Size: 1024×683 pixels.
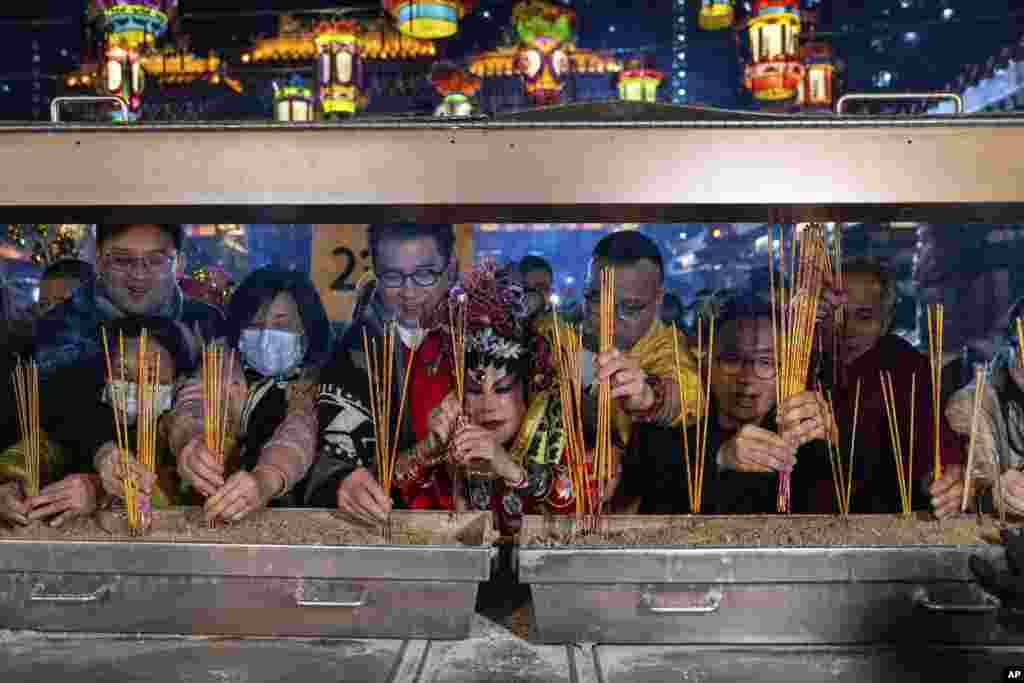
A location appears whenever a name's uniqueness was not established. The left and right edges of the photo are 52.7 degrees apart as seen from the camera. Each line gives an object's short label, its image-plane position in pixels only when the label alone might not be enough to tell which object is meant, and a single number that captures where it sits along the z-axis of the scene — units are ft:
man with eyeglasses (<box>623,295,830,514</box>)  6.40
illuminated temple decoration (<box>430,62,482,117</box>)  44.11
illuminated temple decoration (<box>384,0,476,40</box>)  25.80
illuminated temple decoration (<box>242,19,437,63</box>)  44.04
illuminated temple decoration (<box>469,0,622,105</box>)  36.86
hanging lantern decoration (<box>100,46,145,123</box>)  34.81
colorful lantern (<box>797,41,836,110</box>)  37.32
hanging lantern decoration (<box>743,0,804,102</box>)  32.17
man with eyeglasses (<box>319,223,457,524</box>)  7.47
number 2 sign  15.02
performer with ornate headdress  7.11
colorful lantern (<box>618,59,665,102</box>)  42.63
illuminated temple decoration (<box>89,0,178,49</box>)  28.89
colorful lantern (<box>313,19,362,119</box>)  36.58
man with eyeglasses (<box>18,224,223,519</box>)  7.86
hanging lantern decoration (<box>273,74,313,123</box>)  40.27
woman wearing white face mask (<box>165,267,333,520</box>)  6.49
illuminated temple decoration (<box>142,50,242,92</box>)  45.93
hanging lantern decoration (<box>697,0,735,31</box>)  32.65
